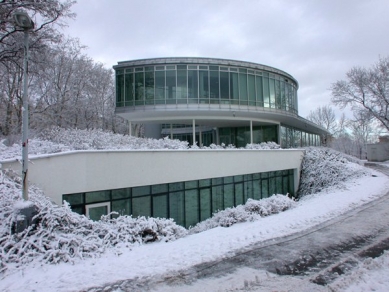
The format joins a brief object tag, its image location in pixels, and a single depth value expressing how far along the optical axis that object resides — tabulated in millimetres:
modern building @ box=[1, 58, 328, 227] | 10820
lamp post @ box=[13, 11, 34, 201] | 6965
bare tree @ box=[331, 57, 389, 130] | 39847
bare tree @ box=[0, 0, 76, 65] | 13727
